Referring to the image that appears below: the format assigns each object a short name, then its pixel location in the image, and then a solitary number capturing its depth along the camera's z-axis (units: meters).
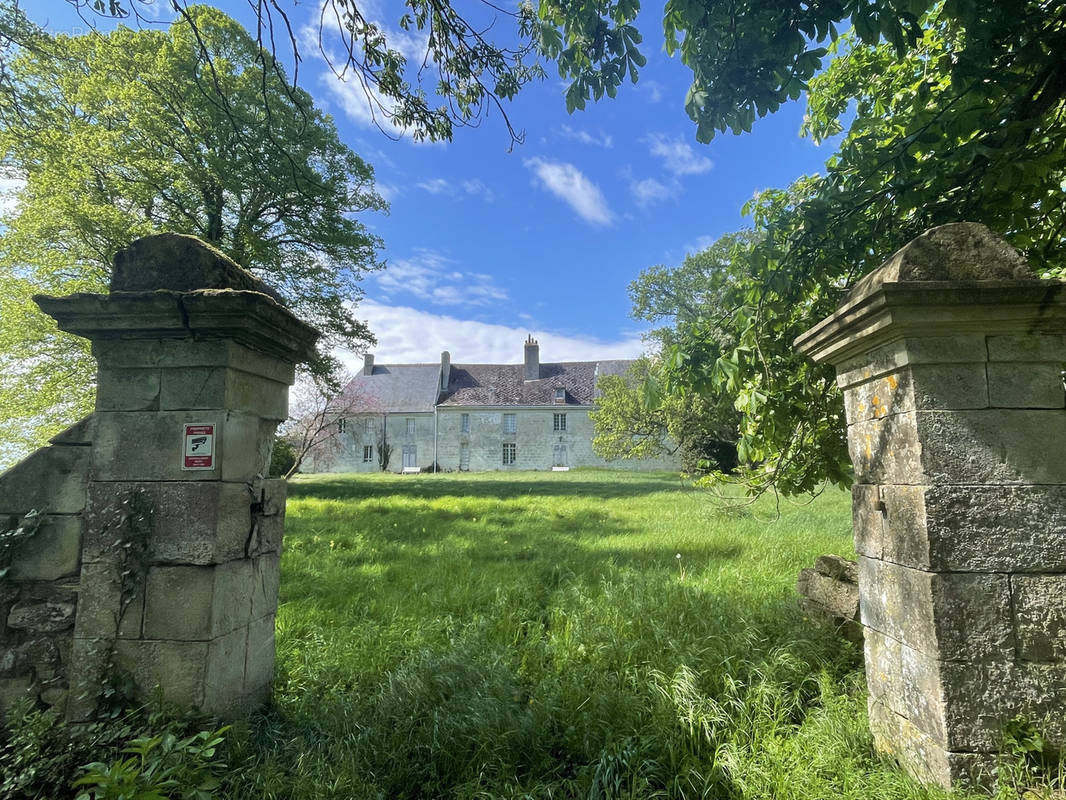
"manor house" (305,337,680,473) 33.16
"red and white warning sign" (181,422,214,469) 2.43
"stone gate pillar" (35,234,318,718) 2.37
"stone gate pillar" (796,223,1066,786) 1.93
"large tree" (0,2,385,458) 10.91
